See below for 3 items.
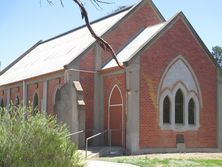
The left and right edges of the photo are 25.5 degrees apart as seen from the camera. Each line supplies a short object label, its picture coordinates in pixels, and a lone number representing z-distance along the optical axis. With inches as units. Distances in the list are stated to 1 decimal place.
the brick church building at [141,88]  1090.1
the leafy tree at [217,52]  2947.8
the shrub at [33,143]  381.4
